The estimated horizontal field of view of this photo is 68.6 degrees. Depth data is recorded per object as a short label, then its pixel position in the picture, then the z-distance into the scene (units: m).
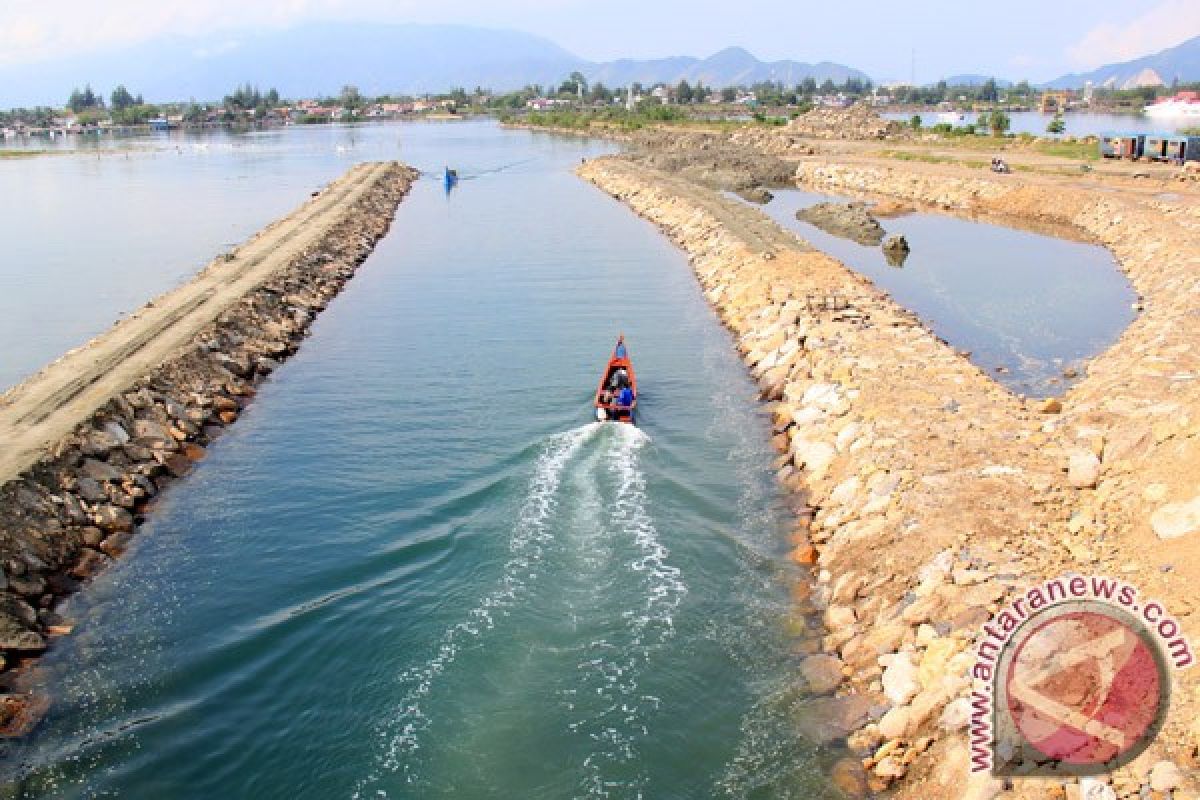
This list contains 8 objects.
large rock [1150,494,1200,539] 11.86
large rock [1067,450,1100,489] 14.45
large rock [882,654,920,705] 11.45
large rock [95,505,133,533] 17.42
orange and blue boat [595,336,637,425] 22.09
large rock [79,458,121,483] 18.41
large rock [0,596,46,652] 13.45
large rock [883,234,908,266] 42.12
